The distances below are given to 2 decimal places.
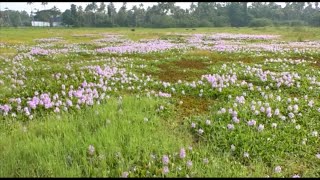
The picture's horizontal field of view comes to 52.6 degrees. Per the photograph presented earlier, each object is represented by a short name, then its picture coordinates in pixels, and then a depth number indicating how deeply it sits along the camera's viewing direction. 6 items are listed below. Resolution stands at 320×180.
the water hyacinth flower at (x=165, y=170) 4.61
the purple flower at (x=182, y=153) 5.05
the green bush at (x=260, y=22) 94.56
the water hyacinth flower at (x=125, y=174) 4.49
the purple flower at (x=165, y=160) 4.84
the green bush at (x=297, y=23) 91.32
